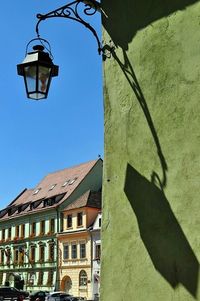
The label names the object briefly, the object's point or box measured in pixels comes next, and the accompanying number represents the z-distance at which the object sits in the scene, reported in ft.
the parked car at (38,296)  135.31
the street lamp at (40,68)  18.90
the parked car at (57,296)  130.51
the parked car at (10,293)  135.54
